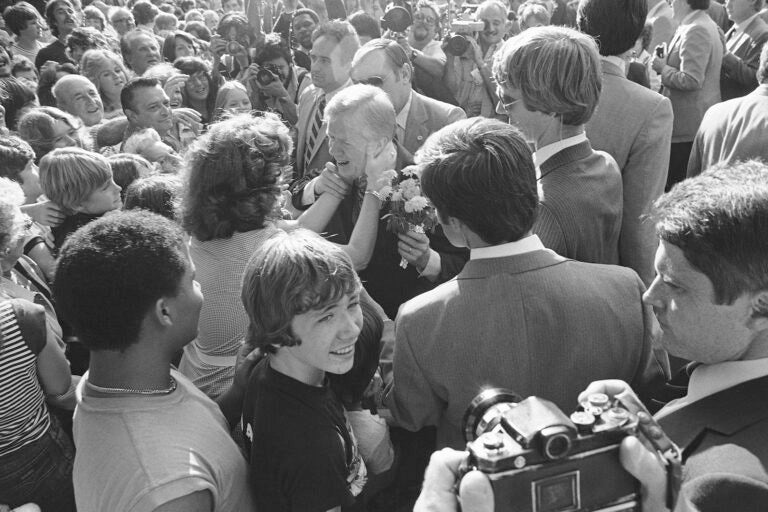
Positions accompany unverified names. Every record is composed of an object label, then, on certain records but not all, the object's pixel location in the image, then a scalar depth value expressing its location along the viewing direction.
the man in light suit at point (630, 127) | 2.82
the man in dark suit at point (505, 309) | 1.71
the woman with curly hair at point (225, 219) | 2.35
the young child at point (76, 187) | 3.23
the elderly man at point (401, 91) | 4.04
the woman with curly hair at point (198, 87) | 6.02
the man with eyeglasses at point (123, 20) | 9.04
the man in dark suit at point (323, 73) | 4.68
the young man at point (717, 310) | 1.24
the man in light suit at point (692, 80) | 4.97
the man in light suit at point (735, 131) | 3.18
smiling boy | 1.60
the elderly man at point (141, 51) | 6.77
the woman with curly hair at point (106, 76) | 5.76
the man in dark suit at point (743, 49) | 5.34
